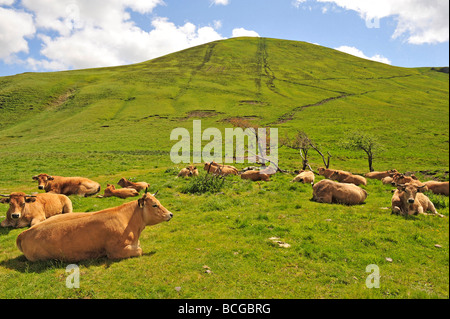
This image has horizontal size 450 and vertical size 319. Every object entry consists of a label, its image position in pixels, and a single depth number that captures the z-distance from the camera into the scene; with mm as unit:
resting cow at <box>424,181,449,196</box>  13688
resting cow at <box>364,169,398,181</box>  21742
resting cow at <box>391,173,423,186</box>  15523
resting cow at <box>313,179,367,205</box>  12820
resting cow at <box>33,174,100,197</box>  15656
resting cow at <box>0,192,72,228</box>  9641
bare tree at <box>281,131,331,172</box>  31494
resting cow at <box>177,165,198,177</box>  21391
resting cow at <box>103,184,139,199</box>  15078
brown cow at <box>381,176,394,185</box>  18517
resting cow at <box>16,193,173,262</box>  7156
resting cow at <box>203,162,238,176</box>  22094
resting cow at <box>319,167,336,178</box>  21172
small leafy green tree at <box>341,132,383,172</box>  30322
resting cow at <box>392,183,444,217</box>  10469
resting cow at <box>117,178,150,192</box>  17031
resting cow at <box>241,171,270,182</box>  20219
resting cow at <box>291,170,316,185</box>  18953
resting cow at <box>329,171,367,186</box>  18322
